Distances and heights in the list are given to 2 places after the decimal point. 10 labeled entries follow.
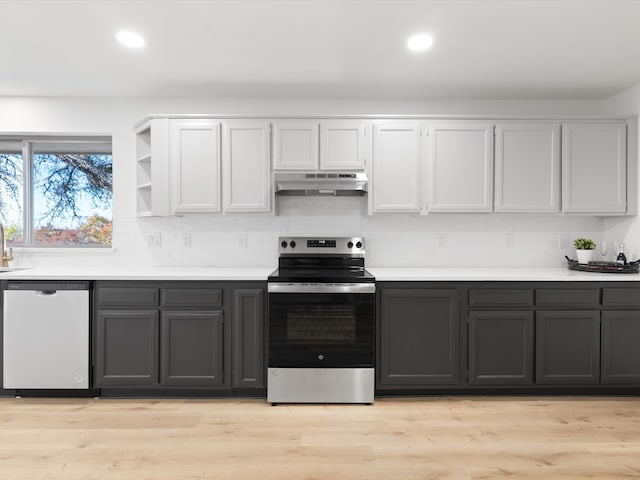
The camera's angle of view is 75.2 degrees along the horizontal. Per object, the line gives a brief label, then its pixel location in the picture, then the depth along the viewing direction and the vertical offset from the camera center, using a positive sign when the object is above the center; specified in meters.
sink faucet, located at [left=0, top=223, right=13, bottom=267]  3.60 -0.16
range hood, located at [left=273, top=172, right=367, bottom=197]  3.31 +0.45
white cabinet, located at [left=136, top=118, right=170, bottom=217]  3.43 +0.59
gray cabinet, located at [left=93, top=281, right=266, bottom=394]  3.08 -0.75
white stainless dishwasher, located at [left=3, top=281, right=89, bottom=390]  3.07 -0.79
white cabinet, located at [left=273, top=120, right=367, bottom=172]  3.43 +0.77
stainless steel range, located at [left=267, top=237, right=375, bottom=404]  3.02 -0.74
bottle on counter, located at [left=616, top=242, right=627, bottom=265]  3.39 -0.16
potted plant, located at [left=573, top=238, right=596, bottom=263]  3.55 -0.08
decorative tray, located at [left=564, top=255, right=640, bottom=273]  3.24 -0.22
